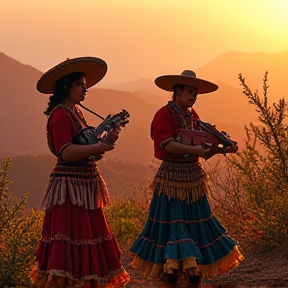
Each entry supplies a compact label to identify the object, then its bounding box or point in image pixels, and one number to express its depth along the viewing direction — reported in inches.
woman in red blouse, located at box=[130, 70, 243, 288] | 360.2
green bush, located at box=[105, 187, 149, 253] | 596.1
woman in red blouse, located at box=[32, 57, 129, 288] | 316.2
